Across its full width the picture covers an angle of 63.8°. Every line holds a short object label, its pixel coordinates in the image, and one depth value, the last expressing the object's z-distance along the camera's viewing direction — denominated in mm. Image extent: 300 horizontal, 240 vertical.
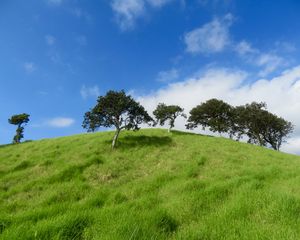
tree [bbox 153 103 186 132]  40844
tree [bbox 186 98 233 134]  58969
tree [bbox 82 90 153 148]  27734
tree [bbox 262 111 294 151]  61131
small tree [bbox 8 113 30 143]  54281
